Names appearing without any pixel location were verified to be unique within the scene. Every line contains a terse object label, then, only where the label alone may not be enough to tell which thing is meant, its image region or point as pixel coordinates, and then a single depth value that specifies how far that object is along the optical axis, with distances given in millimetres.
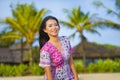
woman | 2908
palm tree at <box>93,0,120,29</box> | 31344
